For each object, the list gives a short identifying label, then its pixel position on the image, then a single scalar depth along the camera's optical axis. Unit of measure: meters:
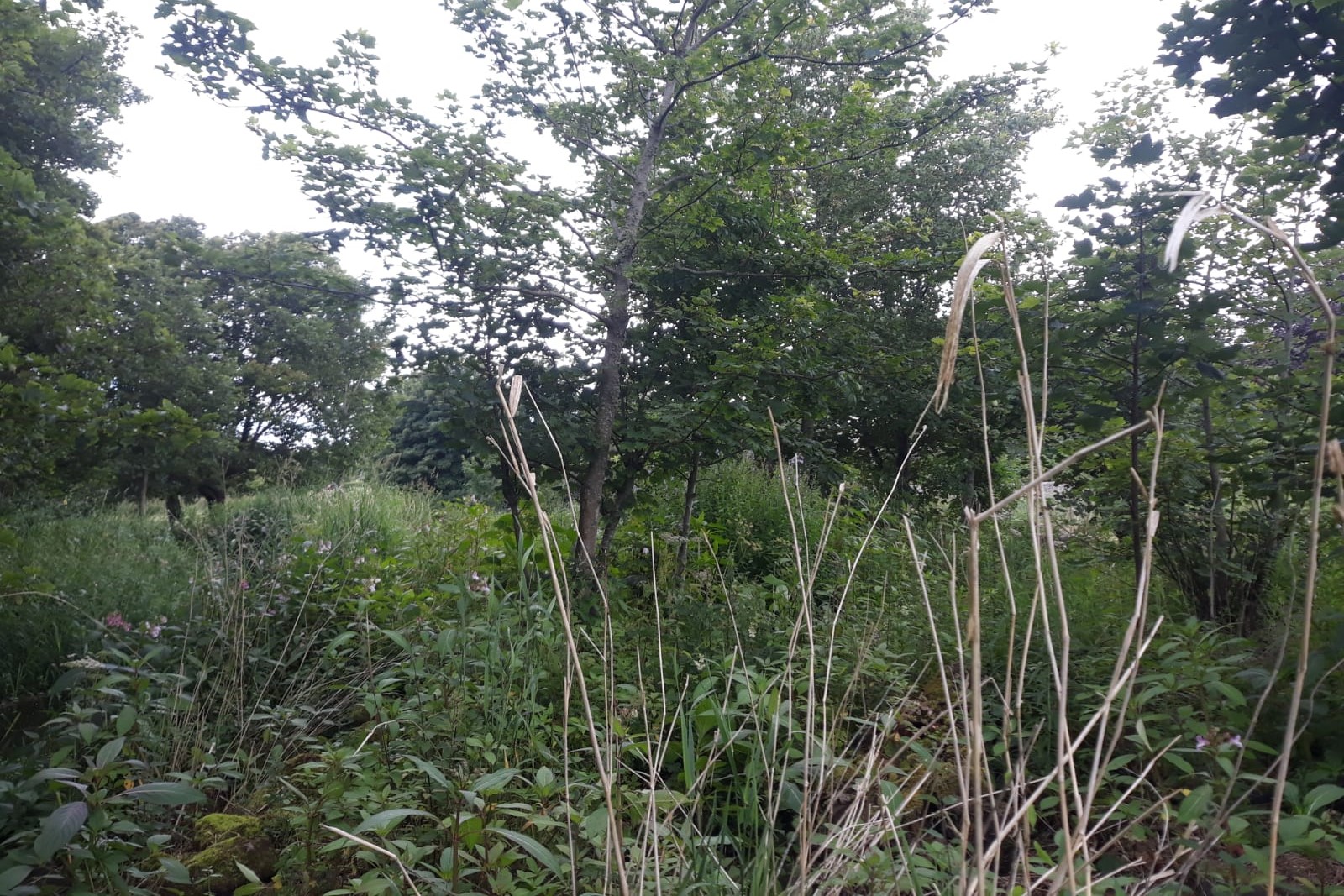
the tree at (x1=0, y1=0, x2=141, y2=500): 3.29
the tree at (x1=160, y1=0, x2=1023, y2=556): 3.42
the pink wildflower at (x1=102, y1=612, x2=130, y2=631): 3.04
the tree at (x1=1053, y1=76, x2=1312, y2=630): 2.33
